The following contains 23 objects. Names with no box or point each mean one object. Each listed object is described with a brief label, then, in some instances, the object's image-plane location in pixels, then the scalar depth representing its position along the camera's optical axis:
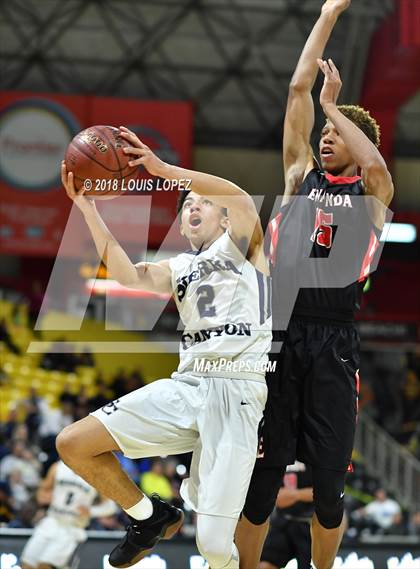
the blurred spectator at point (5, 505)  10.73
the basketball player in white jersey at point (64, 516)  8.67
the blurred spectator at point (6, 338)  17.78
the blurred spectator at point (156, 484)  13.23
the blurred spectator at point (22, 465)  12.80
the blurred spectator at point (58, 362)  18.05
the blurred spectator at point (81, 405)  15.36
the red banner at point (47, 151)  16.80
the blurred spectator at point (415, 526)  14.34
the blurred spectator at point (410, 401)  19.27
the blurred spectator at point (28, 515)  10.73
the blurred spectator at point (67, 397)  15.70
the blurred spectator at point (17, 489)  12.15
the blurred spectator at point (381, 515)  14.13
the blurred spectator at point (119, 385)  17.12
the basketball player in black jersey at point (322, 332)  5.18
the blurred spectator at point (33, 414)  14.72
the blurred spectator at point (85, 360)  18.28
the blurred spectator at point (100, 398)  15.84
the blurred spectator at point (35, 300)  19.31
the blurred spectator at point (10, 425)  14.26
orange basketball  4.92
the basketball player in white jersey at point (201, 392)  4.90
